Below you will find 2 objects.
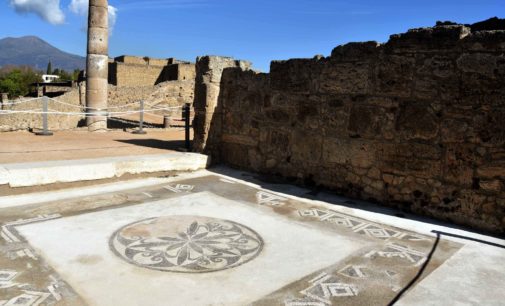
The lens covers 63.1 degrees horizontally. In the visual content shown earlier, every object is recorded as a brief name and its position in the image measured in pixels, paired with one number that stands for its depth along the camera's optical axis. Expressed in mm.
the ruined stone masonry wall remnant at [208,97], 7543
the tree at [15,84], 47094
